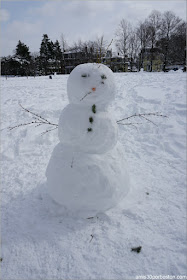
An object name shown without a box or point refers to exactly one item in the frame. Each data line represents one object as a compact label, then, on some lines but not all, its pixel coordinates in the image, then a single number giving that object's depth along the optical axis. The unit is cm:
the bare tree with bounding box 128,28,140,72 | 3562
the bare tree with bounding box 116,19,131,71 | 3500
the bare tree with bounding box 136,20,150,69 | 3406
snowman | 226
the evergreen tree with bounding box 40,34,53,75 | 3777
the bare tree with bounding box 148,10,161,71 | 3341
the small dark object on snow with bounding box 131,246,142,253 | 220
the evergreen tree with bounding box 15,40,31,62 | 3628
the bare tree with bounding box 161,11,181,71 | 3284
